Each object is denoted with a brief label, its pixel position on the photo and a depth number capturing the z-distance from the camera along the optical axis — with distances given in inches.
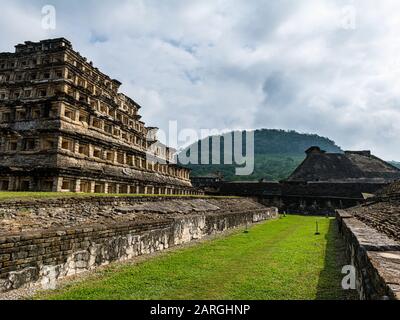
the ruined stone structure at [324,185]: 1641.2
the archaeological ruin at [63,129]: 809.5
